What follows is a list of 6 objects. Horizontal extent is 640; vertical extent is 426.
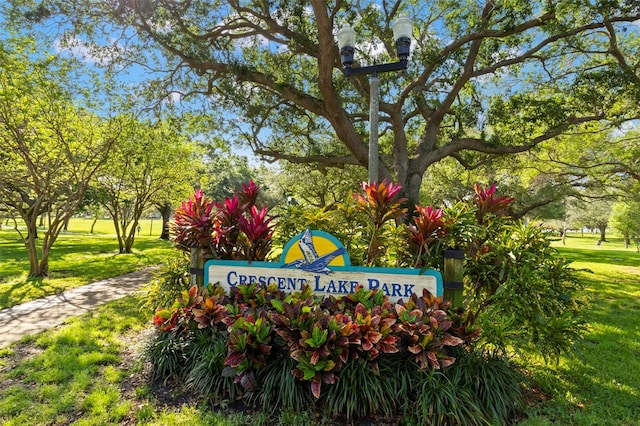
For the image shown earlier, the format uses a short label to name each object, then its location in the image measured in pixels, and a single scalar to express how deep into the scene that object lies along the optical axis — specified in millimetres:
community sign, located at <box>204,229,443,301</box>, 3039
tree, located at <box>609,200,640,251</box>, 20719
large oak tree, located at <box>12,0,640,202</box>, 6457
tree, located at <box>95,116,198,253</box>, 9148
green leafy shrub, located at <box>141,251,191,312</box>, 4039
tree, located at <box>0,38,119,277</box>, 6309
